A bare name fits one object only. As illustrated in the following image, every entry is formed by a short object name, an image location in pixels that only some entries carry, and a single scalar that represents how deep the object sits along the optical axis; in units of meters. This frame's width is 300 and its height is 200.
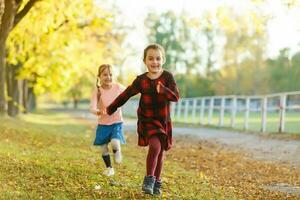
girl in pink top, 8.48
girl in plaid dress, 6.95
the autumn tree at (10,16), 16.61
